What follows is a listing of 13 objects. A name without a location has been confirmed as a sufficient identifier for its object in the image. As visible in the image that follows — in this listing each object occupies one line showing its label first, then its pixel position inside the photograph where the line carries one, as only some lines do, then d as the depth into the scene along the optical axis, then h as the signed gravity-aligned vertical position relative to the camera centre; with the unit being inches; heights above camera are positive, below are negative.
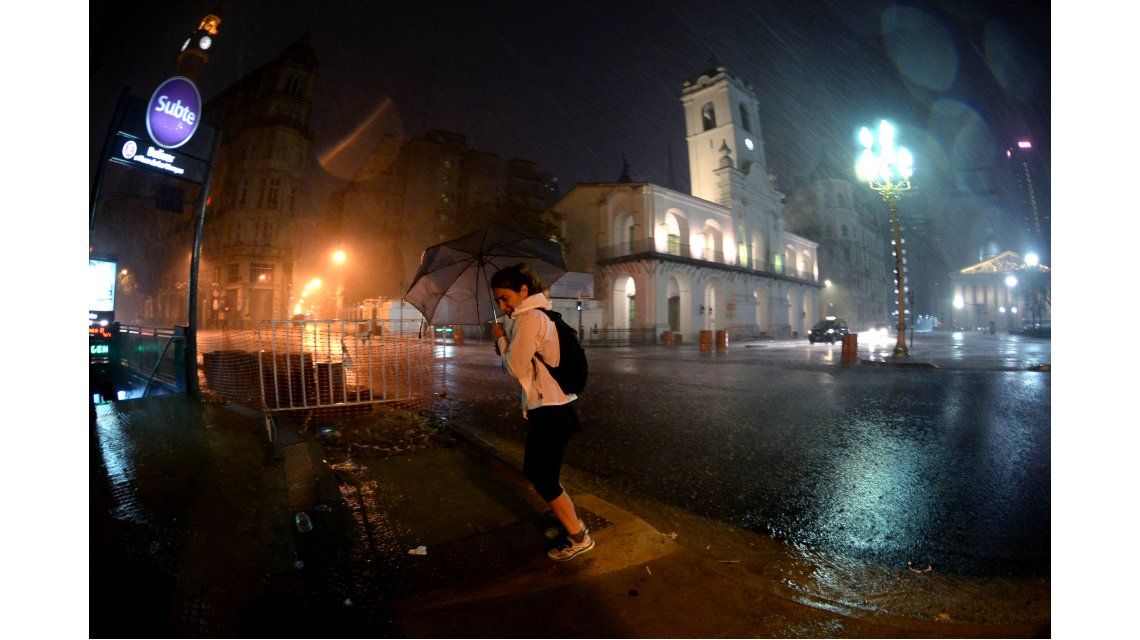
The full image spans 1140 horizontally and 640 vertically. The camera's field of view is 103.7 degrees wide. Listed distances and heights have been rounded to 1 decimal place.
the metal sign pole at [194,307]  254.7 +11.1
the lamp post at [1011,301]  2041.7 +86.7
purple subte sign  235.3 +116.1
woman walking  100.8 -19.8
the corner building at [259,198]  1663.4 +485.2
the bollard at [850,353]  567.8 -42.4
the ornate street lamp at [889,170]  553.9 +187.8
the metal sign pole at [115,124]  217.9 +100.1
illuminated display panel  401.7 +37.7
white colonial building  1214.3 +250.6
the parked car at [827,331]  1090.7 -27.2
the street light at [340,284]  2027.7 +189.5
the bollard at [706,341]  831.1 -37.2
